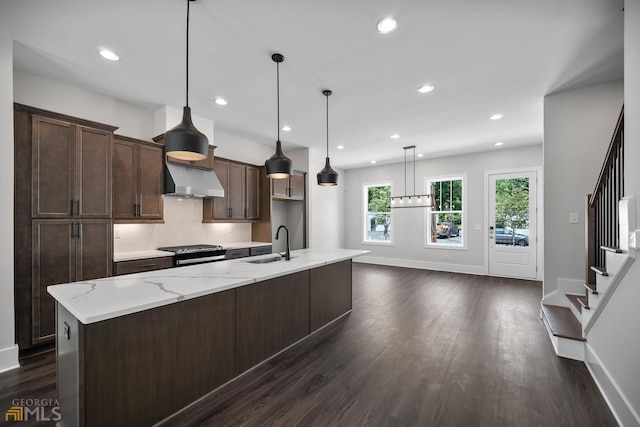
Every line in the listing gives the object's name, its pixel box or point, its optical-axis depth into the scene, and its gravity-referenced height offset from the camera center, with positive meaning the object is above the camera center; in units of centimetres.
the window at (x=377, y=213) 794 -1
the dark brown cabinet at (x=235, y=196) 465 +31
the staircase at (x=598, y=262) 190 -41
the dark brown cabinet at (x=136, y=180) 342 +42
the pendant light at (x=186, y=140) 193 +52
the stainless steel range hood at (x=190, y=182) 377 +44
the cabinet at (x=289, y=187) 546 +52
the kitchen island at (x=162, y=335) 145 -81
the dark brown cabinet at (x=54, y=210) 256 +2
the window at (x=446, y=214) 678 -3
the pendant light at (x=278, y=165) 289 +51
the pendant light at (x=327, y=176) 355 +47
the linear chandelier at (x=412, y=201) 568 +25
